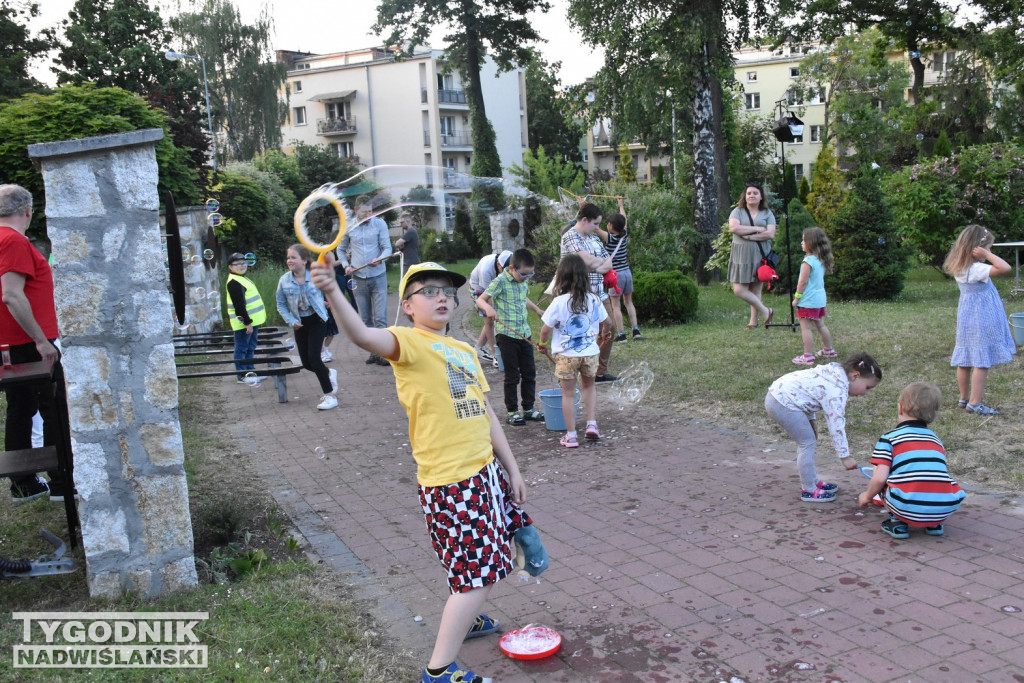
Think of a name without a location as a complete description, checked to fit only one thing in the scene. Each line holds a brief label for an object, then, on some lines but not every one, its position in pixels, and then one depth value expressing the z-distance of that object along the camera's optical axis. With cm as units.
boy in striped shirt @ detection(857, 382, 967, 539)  477
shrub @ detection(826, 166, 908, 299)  1431
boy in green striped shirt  801
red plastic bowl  372
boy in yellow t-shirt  341
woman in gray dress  1170
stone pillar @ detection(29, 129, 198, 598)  413
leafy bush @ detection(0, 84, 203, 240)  1327
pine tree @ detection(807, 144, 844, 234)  2047
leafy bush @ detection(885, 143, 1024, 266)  1656
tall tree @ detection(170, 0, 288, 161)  4550
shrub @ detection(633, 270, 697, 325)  1292
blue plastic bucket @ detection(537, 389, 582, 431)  775
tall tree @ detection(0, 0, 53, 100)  2842
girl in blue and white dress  709
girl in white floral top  521
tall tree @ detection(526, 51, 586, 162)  6278
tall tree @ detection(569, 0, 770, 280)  1862
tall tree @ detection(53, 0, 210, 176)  3522
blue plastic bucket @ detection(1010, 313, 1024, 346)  924
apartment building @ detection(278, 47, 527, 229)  5944
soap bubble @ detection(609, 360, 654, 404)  878
